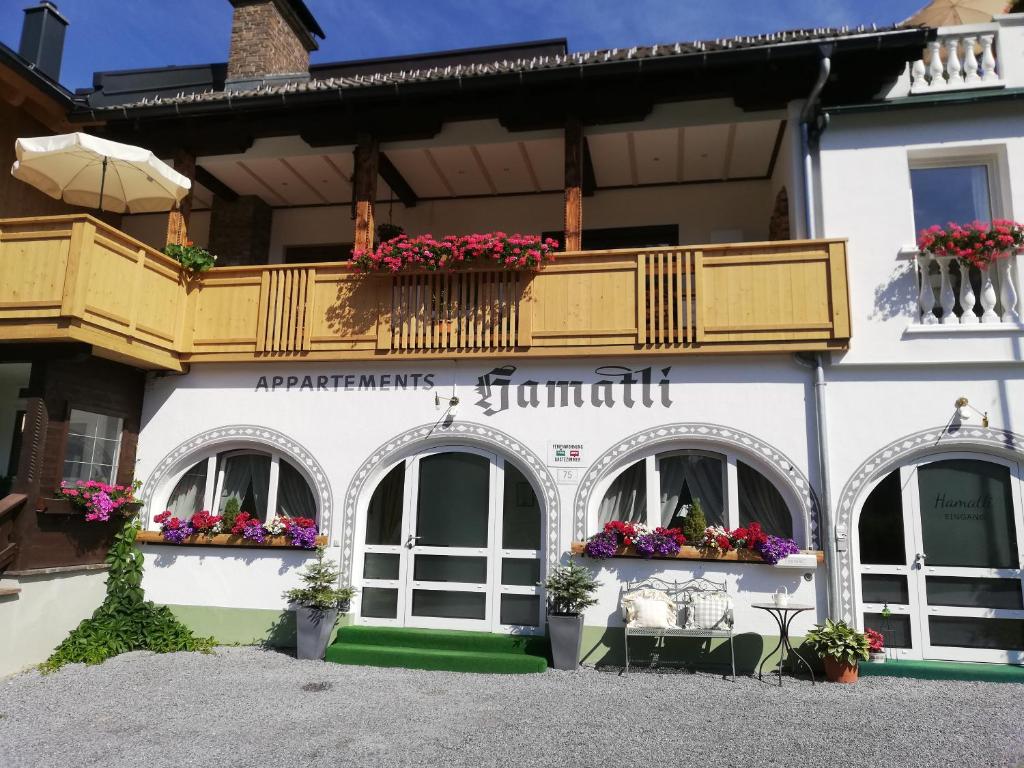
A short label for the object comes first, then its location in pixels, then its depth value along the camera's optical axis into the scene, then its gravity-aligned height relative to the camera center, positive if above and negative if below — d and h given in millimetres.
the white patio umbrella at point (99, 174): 8383 +3777
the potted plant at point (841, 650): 7328 -1067
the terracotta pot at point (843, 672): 7348 -1270
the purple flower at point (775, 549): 7812 -169
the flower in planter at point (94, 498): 8528 +187
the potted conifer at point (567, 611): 7867 -834
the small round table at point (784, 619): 7359 -830
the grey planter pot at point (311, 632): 8266 -1144
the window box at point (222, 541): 8898 -250
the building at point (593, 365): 8000 +1739
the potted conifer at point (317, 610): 8281 -928
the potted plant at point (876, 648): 7625 -1079
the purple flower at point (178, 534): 9125 -193
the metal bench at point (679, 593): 7609 -637
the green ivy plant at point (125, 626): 8297 -1192
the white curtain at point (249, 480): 9492 +465
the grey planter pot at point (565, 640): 7855 -1106
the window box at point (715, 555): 7916 -251
